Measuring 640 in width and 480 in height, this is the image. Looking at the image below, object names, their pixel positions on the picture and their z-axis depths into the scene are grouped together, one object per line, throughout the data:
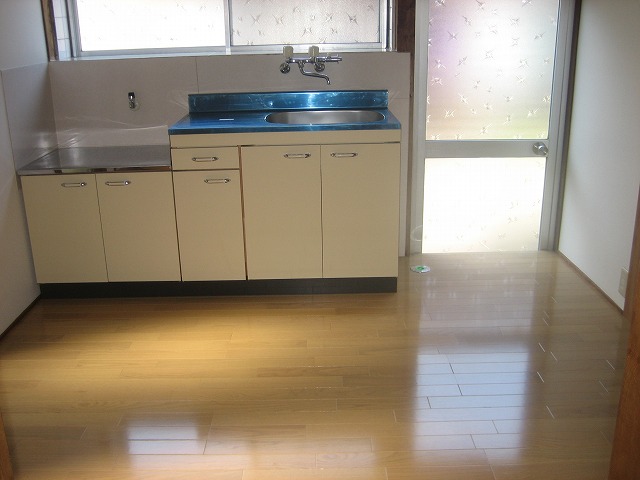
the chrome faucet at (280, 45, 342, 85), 3.75
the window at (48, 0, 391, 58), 3.96
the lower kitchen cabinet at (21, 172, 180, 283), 3.54
